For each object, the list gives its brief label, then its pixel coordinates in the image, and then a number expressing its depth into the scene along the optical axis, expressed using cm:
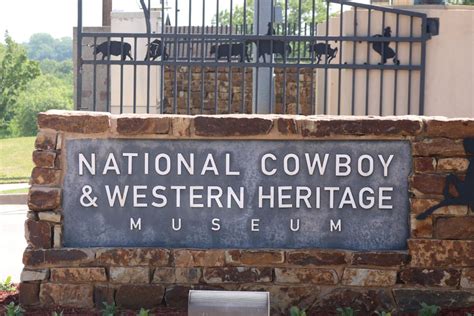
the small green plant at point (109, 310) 574
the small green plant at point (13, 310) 562
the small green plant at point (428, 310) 575
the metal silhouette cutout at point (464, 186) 602
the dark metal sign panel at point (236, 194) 608
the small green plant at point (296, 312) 556
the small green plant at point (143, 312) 542
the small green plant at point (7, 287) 667
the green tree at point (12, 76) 6203
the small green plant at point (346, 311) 571
